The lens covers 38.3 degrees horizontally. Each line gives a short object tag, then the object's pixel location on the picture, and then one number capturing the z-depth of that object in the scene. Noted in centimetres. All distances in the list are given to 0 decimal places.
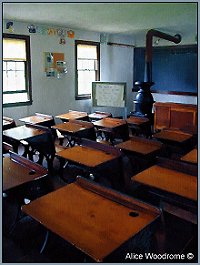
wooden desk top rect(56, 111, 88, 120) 453
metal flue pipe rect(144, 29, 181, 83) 555
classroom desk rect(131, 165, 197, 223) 179
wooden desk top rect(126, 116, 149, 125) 426
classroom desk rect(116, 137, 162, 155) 274
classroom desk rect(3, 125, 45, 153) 311
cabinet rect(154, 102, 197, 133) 565
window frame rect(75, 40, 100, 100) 591
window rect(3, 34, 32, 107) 484
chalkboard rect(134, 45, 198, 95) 620
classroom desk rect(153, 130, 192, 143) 322
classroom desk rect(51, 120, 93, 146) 352
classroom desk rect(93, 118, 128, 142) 384
